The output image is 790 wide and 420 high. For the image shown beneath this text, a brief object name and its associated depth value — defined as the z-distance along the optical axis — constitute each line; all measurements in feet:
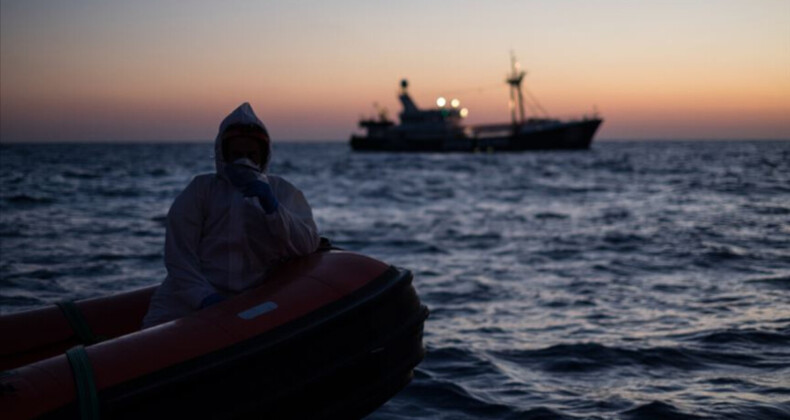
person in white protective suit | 10.81
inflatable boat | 8.34
